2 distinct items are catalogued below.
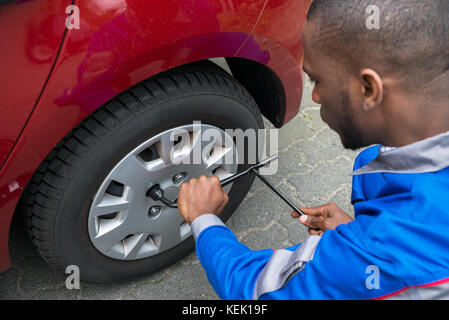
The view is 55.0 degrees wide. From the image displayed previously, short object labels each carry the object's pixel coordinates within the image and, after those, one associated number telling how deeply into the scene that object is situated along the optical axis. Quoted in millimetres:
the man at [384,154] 897
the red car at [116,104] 1153
